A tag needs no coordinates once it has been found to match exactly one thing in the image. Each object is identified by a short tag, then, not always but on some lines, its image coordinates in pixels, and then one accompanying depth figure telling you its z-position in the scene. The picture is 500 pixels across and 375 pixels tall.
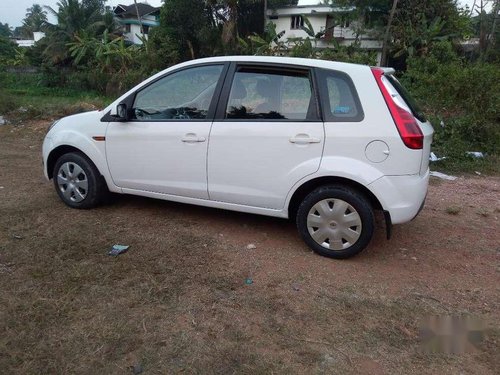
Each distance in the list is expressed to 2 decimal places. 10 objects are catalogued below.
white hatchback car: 3.56
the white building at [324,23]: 28.72
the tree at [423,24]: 24.03
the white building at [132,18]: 41.56
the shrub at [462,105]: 8.06
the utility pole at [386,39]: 23.55
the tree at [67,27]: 31.44
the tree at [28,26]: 60.33
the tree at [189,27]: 27.67
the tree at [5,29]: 77.97
